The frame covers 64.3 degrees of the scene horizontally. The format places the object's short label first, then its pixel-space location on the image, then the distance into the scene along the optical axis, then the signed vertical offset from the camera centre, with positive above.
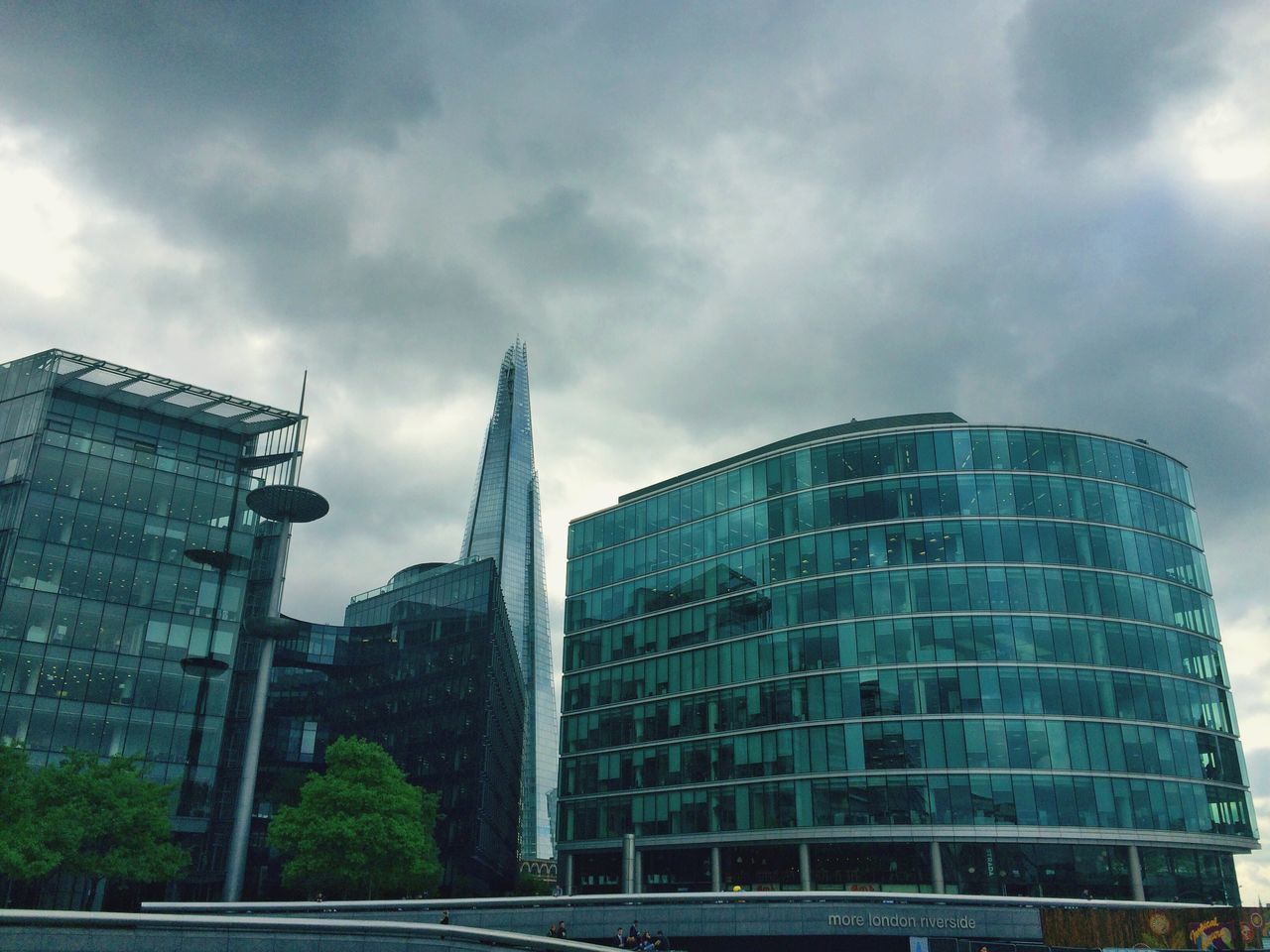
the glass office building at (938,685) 67.19 +12.02
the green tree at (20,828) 43.16 +0.92
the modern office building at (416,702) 89.75 +13.71
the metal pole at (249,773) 66.88 +5.07
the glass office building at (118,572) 66.00 +18.18
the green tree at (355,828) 52.50 +1.31
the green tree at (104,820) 47.97 +1.43
